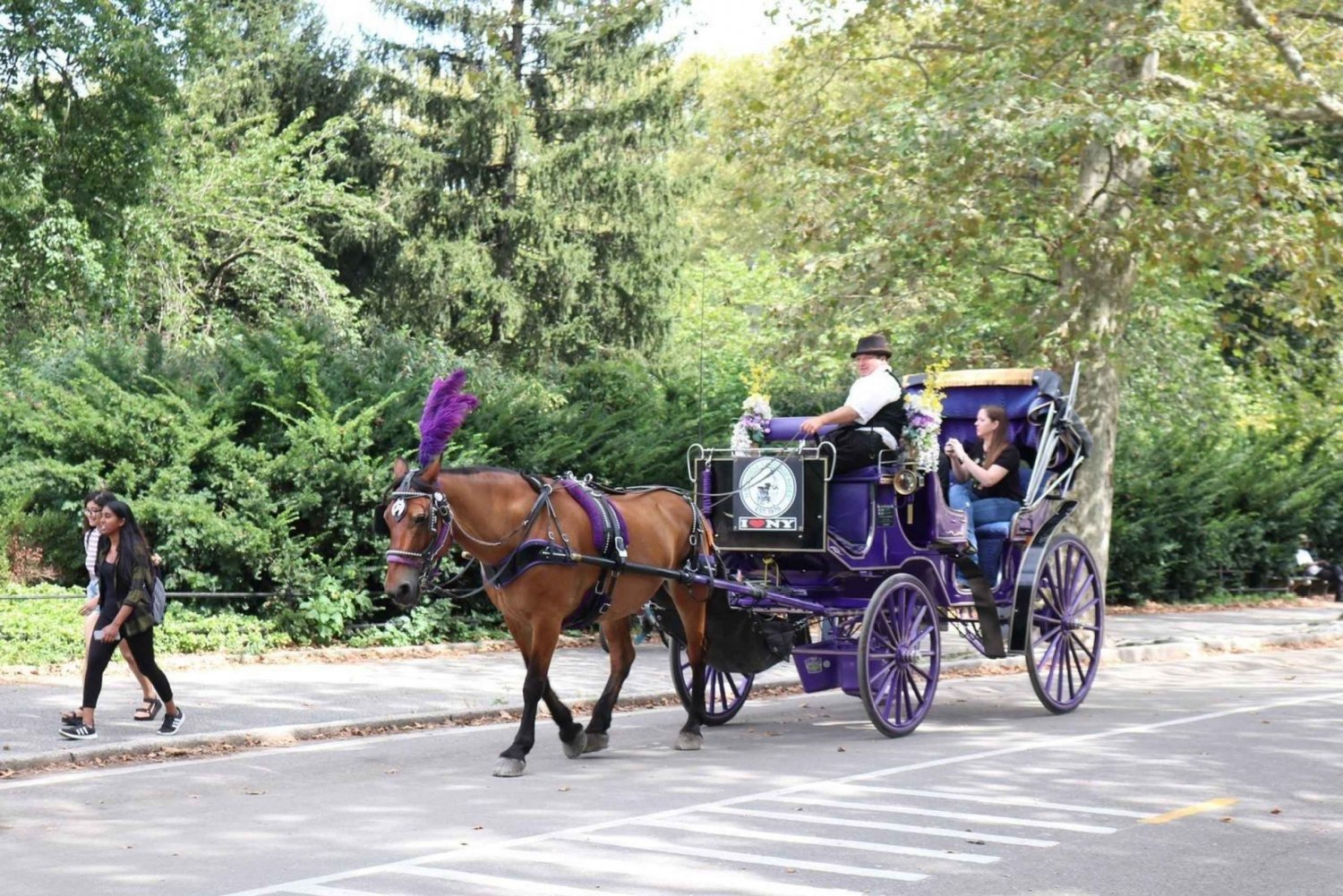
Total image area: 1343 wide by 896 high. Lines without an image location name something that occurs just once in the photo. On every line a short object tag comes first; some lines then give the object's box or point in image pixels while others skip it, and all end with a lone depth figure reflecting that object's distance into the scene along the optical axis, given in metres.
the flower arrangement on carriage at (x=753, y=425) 12.50
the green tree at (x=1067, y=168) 17.78
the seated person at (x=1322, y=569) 30.81
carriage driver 12.03
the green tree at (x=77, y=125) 18.42
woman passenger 13.34
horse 9.95
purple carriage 11.91
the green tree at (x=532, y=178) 37.25
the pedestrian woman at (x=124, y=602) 11.40
